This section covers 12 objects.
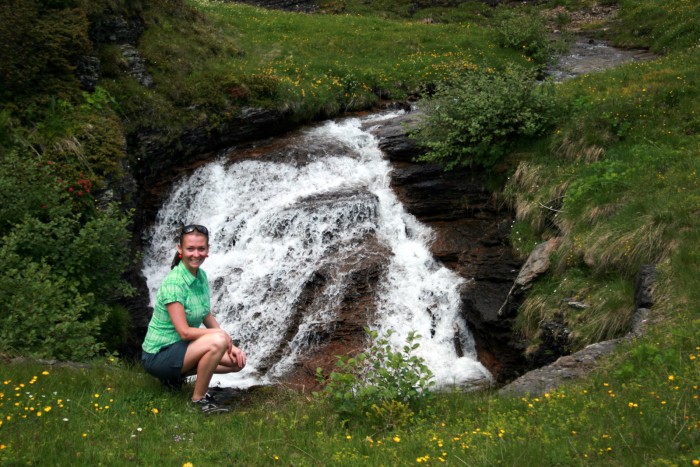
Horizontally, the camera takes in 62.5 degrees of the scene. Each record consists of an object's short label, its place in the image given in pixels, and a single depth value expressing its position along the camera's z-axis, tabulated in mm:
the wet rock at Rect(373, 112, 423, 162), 15672
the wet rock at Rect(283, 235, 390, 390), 10875
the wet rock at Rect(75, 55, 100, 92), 14422
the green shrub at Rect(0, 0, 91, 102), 12969
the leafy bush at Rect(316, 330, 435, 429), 5957
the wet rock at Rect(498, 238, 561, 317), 10680
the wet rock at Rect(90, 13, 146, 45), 15420
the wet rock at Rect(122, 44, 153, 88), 17000
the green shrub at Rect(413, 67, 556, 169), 13859
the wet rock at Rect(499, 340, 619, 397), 6543
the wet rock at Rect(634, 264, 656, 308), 8047
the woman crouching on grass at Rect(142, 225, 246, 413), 6488
